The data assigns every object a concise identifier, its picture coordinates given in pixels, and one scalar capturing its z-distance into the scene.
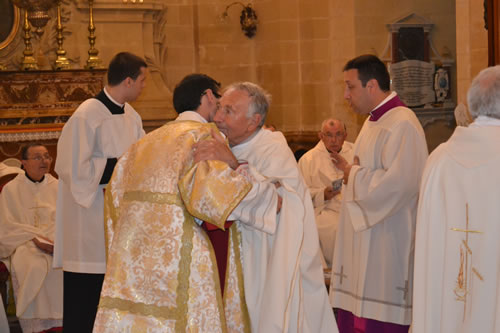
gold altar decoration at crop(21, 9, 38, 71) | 10.04
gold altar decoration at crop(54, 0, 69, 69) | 10.06
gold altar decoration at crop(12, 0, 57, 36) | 9.94
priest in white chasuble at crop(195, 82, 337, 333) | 3.90
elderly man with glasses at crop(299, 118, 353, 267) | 7.76
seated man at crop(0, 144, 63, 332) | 6.96
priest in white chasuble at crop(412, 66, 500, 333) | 3.63
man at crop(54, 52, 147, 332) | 5.39
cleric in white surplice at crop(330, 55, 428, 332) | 5.05
